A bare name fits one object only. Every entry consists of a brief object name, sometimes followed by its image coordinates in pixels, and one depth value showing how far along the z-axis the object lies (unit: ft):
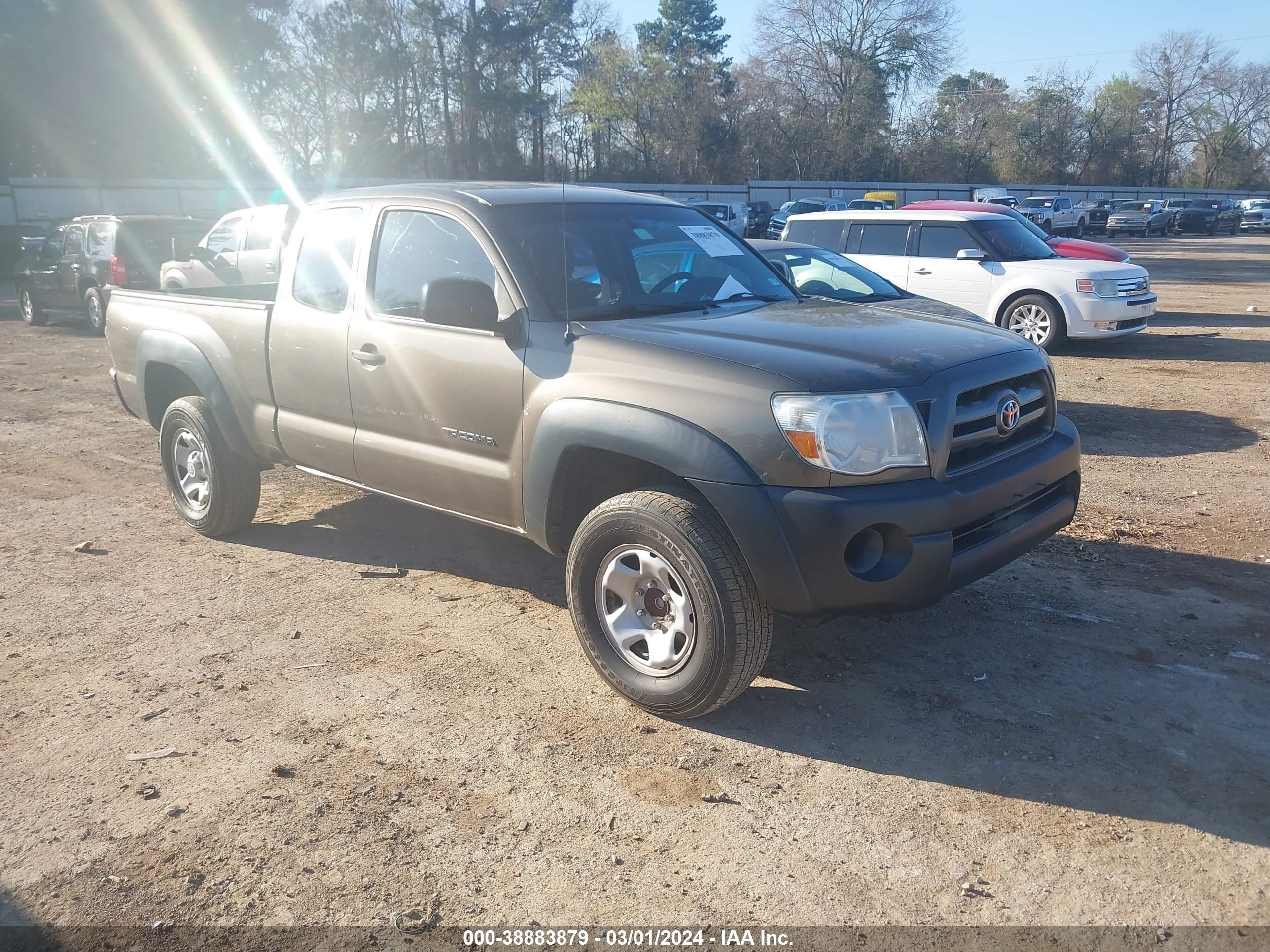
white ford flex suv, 38.86
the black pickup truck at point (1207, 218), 150.61
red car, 44.78
